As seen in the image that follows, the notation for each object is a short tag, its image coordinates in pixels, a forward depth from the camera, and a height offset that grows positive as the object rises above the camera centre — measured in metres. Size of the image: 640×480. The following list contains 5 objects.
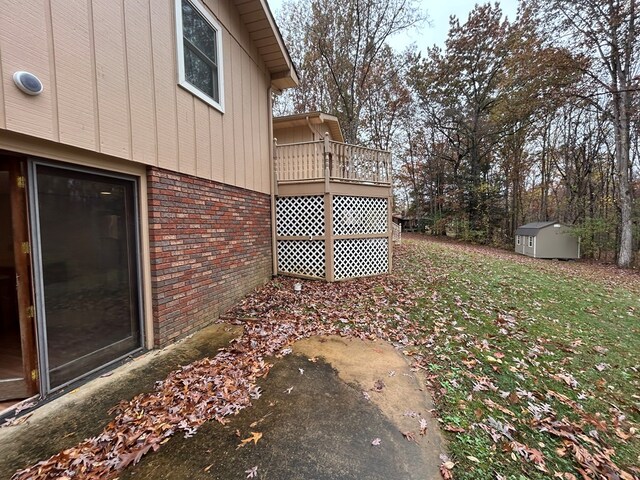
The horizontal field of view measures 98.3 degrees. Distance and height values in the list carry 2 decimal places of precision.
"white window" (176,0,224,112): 4.22 +2.91
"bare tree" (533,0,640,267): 12.25 +8.03
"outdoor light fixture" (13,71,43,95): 2.32 +1.22
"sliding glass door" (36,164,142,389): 2.80 -0.51
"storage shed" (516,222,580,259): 15.73 -1.09
